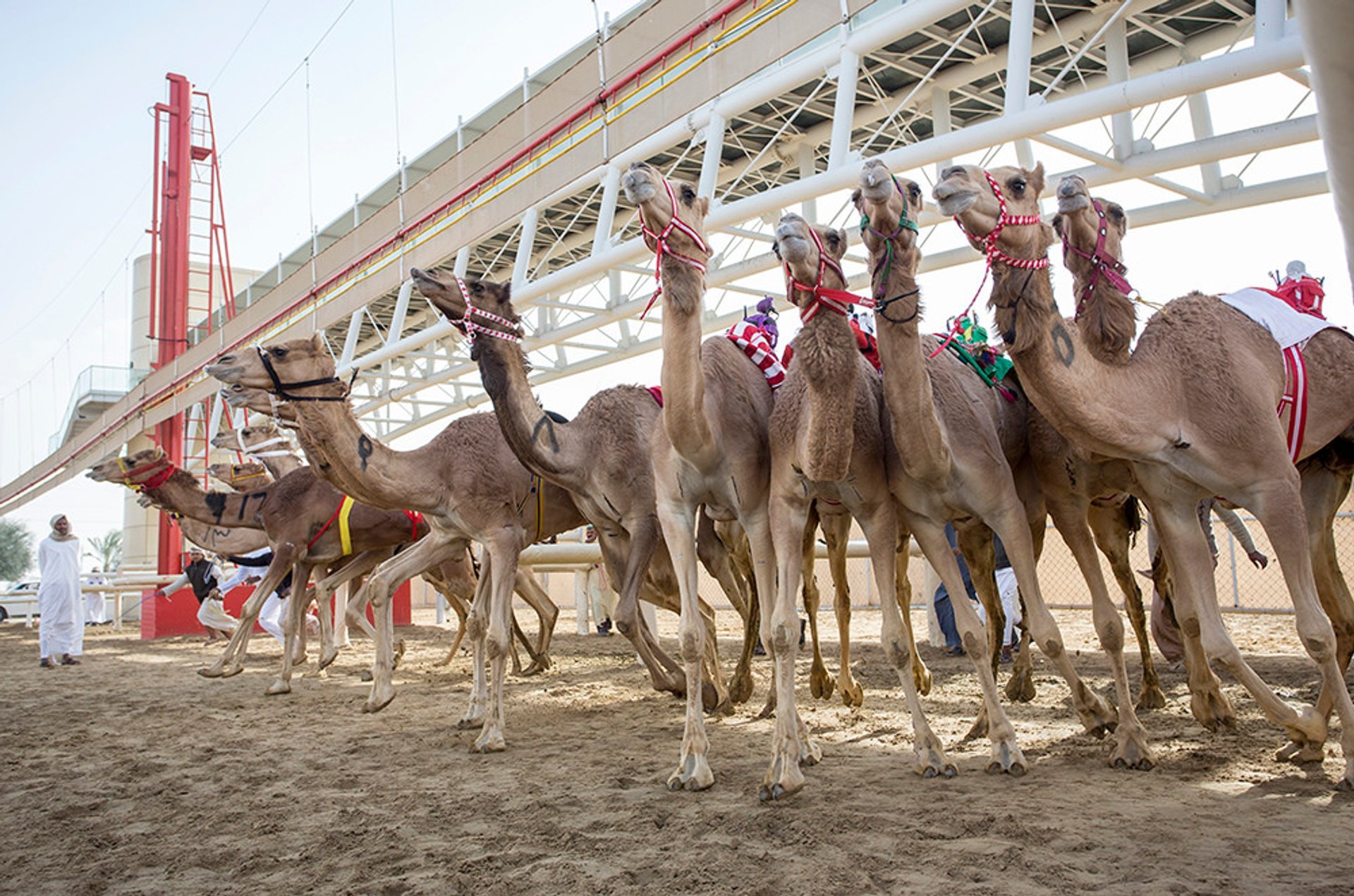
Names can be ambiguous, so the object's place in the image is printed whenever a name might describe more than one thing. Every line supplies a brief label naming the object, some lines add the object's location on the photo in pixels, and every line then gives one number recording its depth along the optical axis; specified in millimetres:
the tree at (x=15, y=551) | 73062
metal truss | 7543
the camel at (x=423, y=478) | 7555
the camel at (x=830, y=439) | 4648
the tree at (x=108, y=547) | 75562
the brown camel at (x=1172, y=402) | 4484
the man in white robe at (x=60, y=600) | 14391
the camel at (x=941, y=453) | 4746
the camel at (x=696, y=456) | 4824
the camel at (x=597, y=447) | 6812
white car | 28438
